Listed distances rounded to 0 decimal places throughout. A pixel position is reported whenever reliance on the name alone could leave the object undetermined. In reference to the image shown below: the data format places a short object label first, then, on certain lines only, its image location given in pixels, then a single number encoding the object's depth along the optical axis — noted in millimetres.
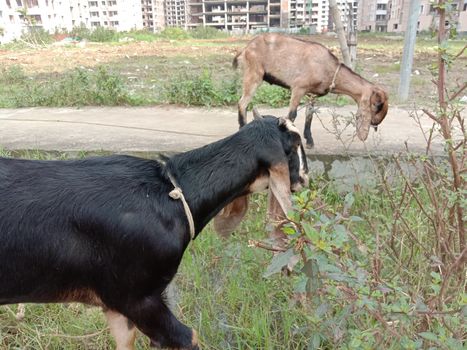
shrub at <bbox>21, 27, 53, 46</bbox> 20609
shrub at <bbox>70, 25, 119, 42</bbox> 27266
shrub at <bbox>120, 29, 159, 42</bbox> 28422
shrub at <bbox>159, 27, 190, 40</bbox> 30752
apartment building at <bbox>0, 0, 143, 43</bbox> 31938
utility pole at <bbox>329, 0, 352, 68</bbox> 5680
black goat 1585
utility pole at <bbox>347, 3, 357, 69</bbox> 7316
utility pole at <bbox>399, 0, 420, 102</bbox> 5641
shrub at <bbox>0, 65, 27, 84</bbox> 9688
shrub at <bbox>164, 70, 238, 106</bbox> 6168
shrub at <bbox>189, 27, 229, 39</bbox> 33222
